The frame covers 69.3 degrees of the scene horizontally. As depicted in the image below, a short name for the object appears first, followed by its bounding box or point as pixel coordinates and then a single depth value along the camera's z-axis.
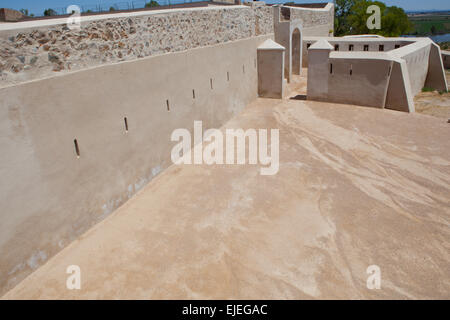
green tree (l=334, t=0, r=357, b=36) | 37.00
